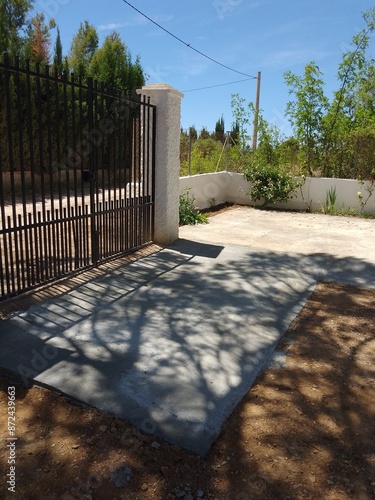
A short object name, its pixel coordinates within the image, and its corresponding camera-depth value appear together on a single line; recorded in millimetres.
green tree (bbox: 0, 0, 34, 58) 13086
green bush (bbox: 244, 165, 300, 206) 12008
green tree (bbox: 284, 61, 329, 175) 11781
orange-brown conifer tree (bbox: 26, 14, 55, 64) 18891
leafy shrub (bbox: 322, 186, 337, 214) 11695
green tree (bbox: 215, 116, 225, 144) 39022
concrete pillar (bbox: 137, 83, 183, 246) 6414
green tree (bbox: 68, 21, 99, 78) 22312
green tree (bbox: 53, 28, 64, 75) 14696
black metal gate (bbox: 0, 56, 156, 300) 4148
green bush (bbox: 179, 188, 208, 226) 9072
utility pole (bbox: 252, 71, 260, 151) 13041
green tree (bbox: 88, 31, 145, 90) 16000
